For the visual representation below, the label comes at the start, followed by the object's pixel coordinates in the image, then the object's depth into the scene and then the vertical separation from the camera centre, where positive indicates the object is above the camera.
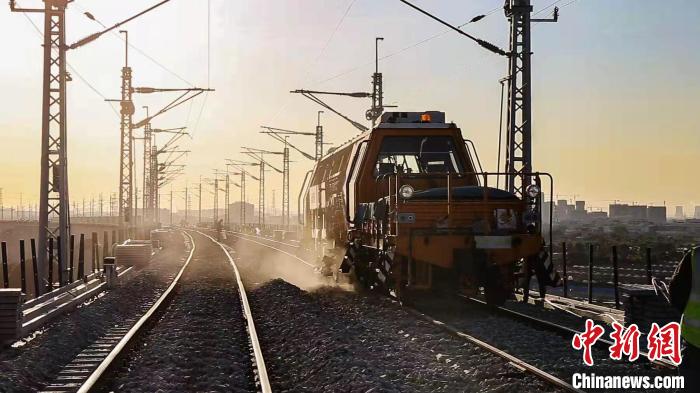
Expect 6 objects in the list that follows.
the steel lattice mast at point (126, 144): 39.41 +3.17
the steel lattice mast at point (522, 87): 20.47 +3.09
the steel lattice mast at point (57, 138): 20.77 +1.81
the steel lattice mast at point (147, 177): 59.59 +2.48
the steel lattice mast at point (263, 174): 56.08 +2.69
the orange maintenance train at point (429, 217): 13.86 -0.19
